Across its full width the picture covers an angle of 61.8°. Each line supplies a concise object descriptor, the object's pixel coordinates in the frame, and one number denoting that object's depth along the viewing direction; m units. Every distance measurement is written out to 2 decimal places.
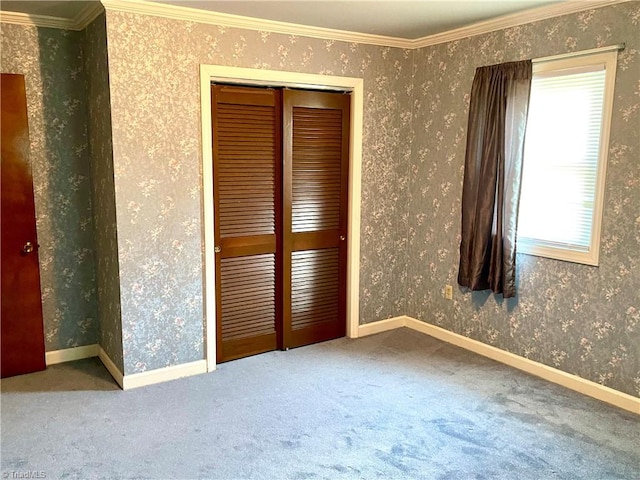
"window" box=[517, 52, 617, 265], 3.21
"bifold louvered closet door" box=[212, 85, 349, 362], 3.76
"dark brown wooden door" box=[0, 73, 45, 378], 3.50
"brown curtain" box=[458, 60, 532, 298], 3.57
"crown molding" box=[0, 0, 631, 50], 3.17
